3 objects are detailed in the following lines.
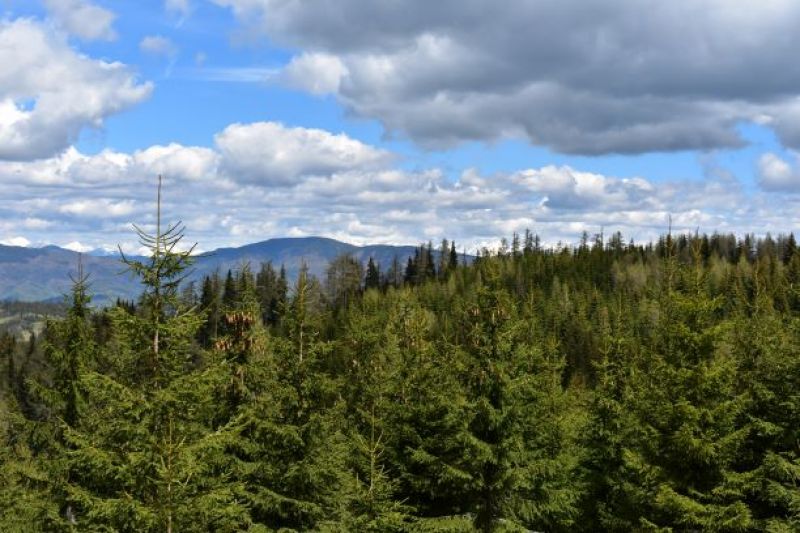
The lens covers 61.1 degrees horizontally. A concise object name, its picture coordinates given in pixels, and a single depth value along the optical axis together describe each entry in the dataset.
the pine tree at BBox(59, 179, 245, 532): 12.62
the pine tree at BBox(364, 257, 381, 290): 189.12
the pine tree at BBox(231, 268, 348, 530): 18.80
